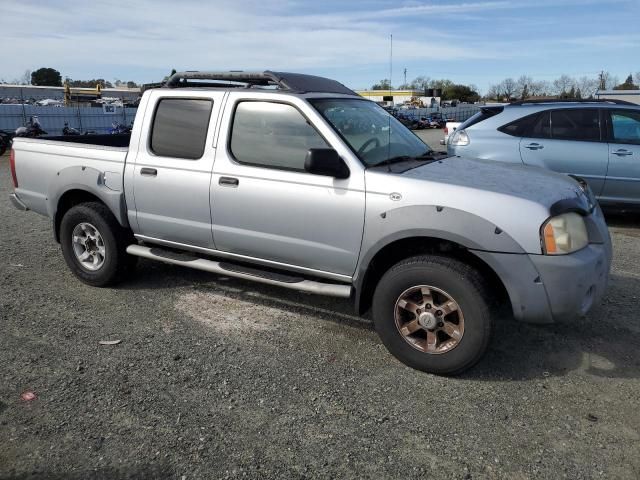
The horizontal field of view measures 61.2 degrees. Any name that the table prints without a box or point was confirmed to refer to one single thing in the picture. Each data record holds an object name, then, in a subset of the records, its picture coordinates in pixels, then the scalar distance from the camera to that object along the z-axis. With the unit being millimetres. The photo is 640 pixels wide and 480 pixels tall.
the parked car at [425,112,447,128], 41116
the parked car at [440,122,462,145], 9914
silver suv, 7148
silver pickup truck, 3314
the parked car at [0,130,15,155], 16812
